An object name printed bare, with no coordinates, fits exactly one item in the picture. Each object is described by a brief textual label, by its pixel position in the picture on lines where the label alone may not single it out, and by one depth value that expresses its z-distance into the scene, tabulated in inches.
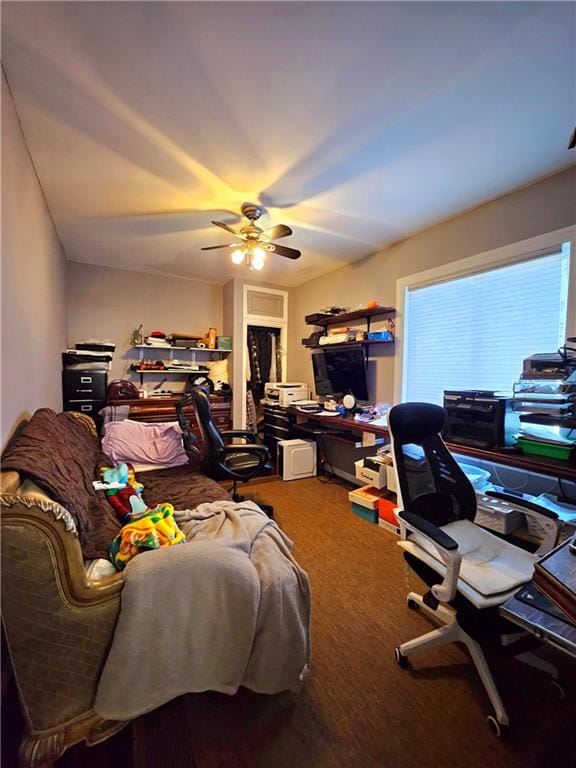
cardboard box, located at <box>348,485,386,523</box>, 104.4
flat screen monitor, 132.4
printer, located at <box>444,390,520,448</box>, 76.4
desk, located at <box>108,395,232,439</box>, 147.6
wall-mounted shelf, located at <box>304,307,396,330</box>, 123.2
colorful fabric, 46.1
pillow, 107.4
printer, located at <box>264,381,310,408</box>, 161.2
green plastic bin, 65.6
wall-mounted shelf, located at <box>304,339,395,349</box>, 122.8
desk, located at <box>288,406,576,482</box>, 61.2
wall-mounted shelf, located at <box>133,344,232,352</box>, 159.8
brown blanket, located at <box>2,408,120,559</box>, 44.2
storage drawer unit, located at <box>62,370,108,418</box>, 130.8
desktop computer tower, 142.4
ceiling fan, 93.2
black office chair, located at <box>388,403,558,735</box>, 44.8
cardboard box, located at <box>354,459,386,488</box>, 108.7
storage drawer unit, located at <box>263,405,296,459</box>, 152.3
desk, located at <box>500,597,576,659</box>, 28.5
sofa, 35.5
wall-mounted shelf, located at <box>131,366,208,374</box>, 159.2
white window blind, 82.4
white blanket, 39.1
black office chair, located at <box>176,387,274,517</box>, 90.4
